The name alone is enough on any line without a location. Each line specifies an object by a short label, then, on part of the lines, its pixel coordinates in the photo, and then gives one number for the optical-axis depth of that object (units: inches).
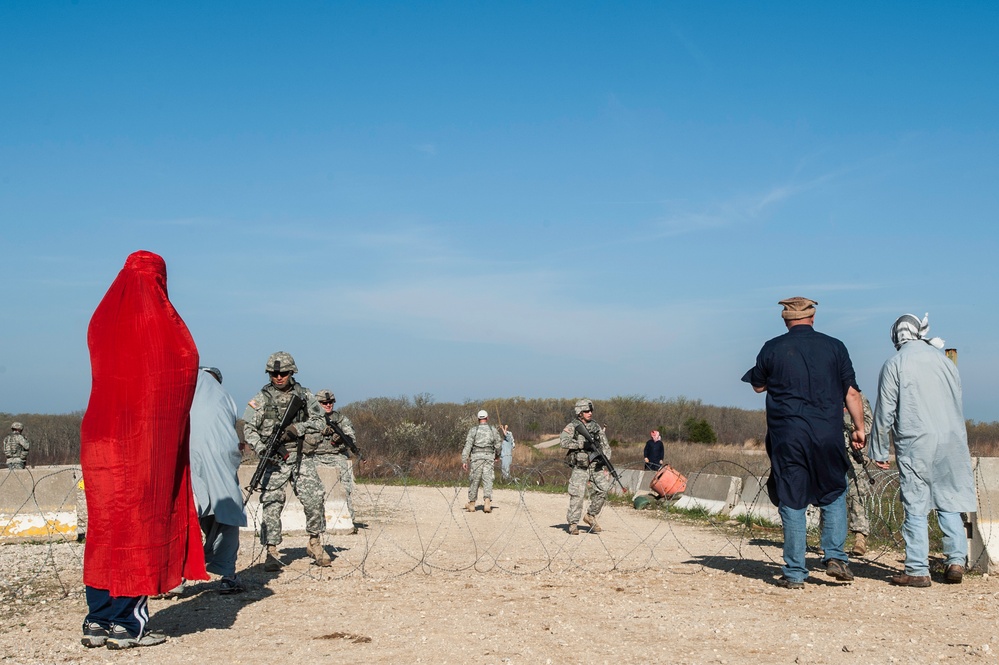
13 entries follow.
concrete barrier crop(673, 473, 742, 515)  673.0
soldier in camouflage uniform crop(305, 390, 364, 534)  491.5
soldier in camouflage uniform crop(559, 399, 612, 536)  533.6
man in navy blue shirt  308.2
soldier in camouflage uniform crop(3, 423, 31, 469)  900.1
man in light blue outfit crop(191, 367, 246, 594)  325.7
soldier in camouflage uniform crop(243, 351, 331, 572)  381.7
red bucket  737.0
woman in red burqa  240.7
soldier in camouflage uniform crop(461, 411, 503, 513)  689.0
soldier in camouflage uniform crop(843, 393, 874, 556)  415.1
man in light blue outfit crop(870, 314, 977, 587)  319.3
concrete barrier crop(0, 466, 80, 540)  506.9
